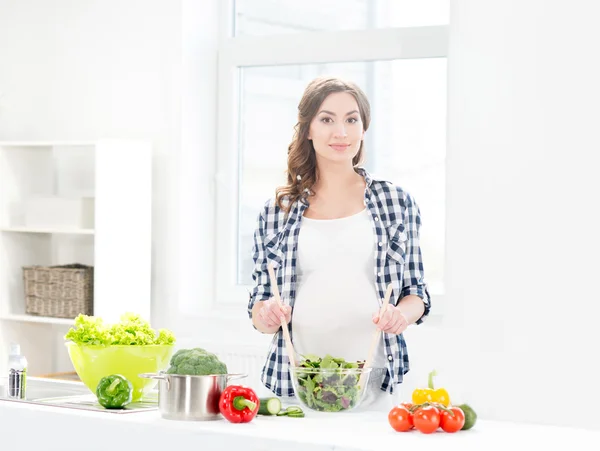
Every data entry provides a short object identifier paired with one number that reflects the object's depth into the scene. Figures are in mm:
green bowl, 2697
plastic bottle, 2772
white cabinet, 4664
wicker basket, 4773
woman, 2949
